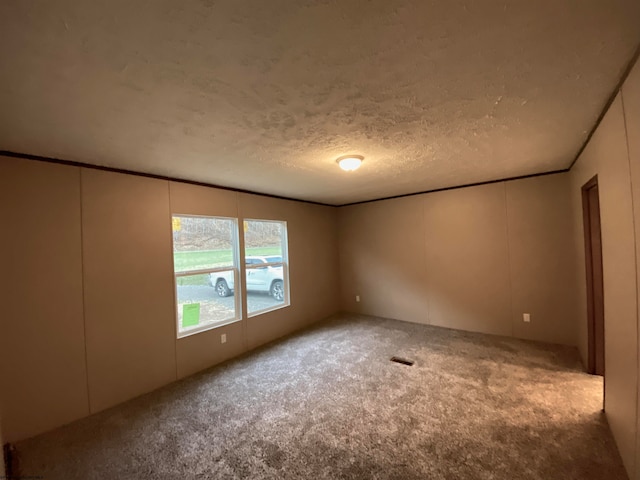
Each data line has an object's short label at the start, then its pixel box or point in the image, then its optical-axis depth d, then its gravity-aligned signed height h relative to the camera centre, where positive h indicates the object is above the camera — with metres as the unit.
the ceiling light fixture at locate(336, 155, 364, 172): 2.53 +0.74
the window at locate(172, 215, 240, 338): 3.29 -0.31
